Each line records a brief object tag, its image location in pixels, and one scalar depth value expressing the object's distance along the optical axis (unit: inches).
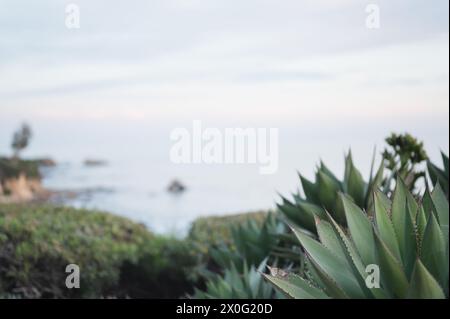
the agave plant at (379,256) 68.6
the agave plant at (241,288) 151.7
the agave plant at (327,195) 165.0
